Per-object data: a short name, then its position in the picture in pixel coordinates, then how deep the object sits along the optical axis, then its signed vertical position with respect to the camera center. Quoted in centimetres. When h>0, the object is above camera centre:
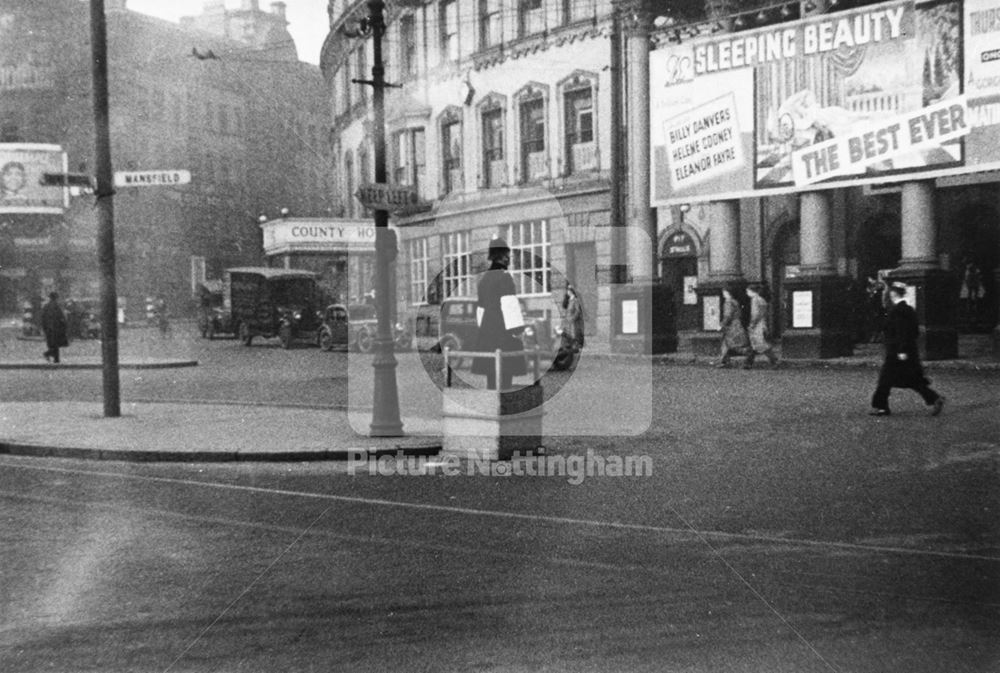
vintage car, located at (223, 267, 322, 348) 3744 +69
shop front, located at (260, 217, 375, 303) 3716 +239
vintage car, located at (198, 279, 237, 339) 3994 +5
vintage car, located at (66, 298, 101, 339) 4319 -4
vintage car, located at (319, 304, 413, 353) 3003 -49
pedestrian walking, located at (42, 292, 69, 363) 2648 -22
